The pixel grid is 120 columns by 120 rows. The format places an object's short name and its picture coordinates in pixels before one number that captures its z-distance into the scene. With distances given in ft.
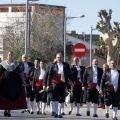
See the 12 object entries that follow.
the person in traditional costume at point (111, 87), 73.15
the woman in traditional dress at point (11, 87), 71.61
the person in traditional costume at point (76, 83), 80.48
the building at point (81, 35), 394.11
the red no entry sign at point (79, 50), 101.46
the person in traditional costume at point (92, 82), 77.51
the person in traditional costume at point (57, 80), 73.51
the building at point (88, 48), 280.96
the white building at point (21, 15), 208.85
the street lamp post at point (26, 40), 117.39
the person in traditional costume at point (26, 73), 79.61
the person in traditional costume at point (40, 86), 78.69
